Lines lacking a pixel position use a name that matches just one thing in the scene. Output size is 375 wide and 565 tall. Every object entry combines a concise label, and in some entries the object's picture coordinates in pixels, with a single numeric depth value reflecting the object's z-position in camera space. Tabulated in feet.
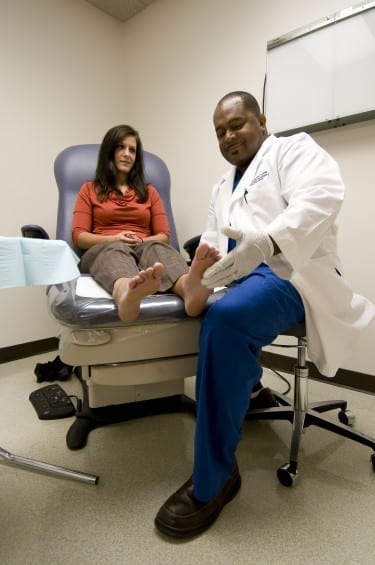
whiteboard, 4.49
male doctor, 2.51
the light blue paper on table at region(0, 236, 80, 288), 2.08
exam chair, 2.81
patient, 2.74
